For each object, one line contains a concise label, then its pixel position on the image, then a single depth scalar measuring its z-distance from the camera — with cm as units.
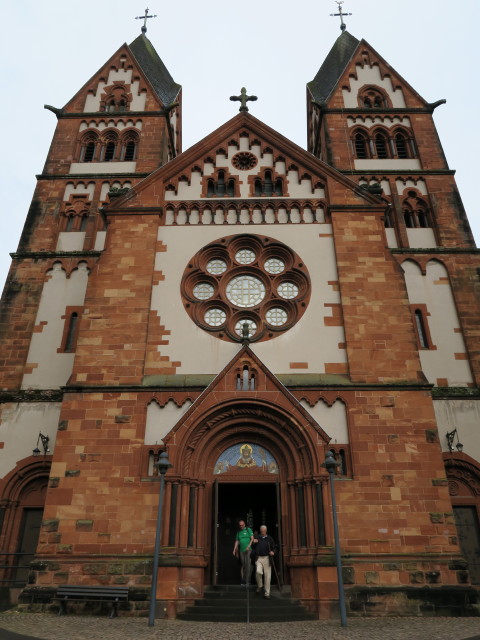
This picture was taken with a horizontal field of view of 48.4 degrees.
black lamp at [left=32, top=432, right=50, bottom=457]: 1605
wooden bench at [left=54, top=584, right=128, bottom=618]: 1191
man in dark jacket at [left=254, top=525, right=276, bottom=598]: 1219
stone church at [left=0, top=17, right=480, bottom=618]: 1283
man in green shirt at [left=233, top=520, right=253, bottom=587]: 1209
